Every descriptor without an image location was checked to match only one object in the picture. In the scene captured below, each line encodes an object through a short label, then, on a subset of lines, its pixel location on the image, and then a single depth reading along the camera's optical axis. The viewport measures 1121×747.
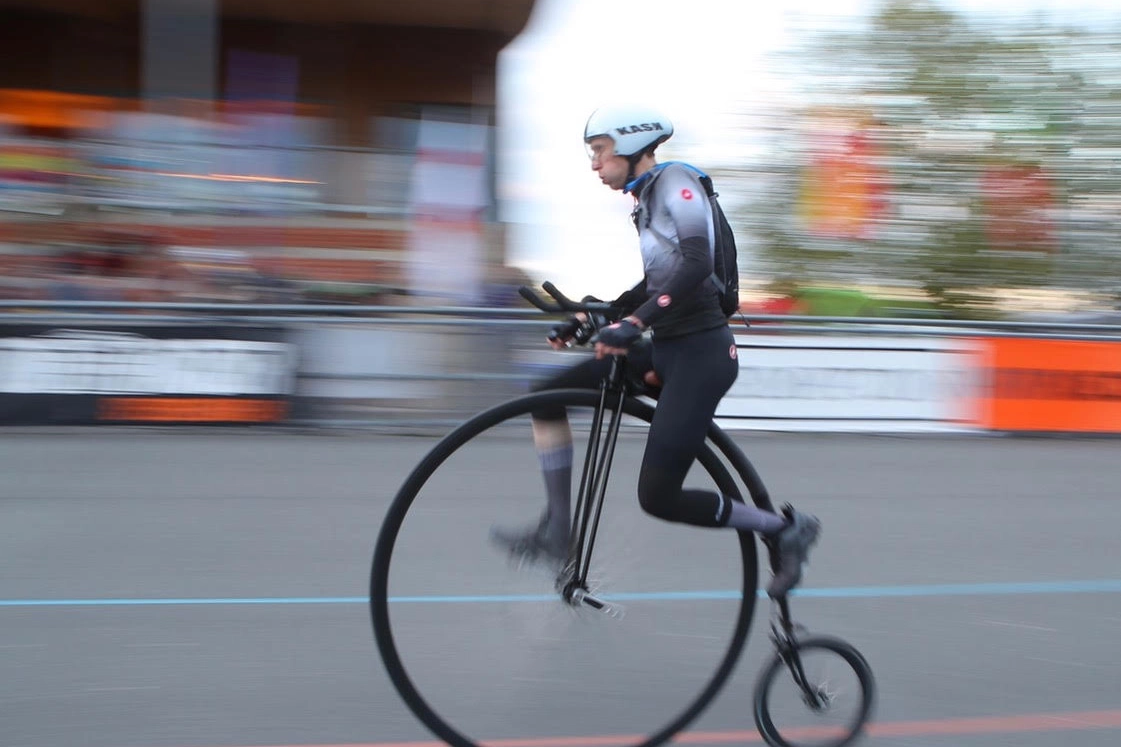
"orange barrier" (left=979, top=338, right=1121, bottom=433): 10.32
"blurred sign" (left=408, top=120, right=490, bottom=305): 14.16
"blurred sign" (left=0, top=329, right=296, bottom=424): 9.36
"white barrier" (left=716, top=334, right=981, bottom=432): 10.10
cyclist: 3.54
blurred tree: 18.61
